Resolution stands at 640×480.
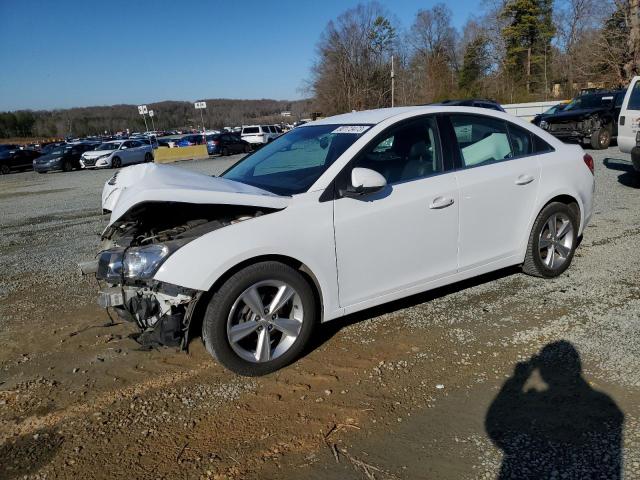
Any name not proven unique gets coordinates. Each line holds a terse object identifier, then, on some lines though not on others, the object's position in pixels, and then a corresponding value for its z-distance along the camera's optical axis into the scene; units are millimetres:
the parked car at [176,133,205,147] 48500
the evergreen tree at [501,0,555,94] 56031
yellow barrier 30838
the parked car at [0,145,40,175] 30422
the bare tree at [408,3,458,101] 62438
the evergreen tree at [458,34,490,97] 63094
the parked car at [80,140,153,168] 27938
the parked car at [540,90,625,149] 15250
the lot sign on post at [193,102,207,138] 47175
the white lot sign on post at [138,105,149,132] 36719
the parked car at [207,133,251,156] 33344
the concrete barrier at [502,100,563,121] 34625
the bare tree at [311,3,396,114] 63344
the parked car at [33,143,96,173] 28156
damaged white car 3131
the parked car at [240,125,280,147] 36531
